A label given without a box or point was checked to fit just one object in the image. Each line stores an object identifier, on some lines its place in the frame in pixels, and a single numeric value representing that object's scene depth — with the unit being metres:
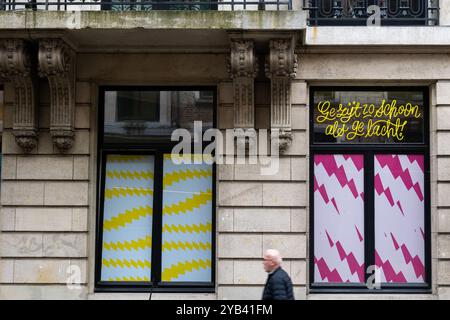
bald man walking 9.85
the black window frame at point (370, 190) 12.84
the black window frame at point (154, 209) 12.98
